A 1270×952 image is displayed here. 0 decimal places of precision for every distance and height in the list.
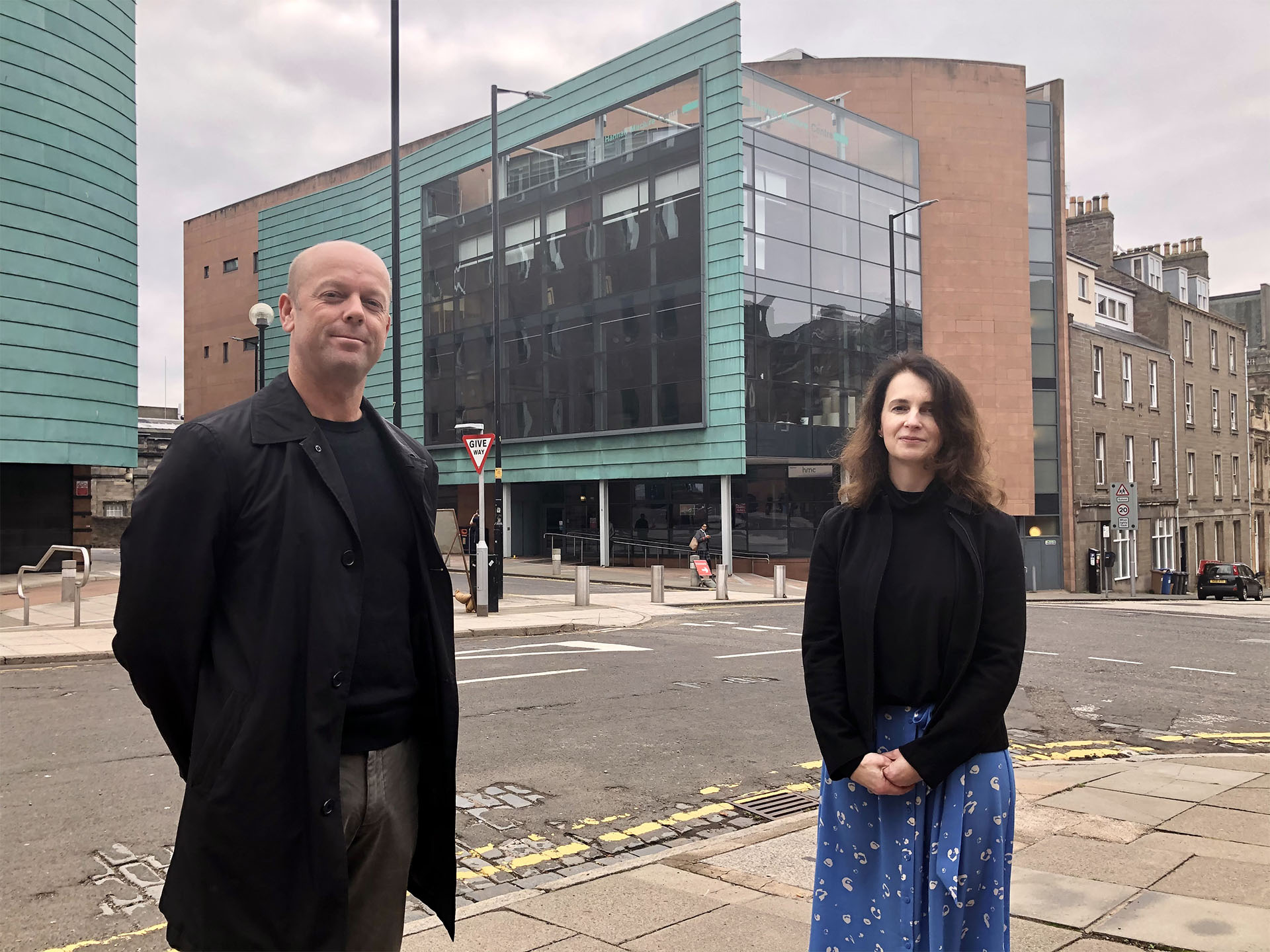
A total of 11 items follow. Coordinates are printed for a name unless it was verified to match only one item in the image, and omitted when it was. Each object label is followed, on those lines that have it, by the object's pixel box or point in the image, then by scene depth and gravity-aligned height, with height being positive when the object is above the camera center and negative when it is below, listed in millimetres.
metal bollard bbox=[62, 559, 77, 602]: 16766 -1379
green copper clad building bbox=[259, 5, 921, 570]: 29859 +6789
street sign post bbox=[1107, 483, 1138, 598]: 30516 -313
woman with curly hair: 2924 -566
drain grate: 6113 -1936
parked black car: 34750 -3044
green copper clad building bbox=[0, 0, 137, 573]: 23016 +5854
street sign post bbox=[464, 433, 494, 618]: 17906 -288
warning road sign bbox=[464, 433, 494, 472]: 18547 +958
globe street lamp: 19141 +3608
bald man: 2240 -349
